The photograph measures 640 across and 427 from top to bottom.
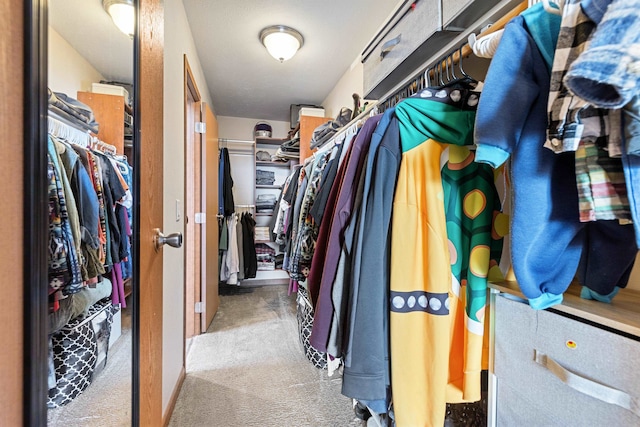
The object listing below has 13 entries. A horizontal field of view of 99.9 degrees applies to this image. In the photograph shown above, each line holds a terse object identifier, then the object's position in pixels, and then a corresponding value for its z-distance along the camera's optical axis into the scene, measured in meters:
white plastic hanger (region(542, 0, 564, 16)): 0.49
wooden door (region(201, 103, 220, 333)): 2.24
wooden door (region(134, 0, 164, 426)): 0.81
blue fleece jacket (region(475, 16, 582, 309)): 0.50
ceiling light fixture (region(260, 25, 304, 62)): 1.95
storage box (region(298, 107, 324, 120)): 2.83
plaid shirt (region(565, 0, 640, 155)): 0.31
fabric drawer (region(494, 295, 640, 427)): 0.43
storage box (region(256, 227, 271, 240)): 3.56
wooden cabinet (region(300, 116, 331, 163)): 2.68
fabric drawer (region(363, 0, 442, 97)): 0.87
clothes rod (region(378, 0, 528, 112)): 0.63
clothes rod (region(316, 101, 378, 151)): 1.32
